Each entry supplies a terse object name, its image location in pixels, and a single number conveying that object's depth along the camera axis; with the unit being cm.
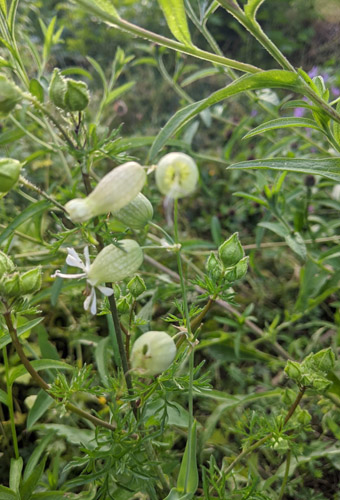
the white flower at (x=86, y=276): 19
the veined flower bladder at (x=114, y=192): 19
